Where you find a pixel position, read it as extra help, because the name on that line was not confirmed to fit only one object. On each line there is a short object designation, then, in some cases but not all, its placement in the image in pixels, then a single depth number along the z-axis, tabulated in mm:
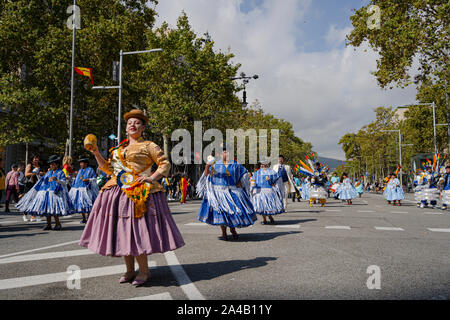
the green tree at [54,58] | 23828
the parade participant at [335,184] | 27000
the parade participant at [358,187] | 32950
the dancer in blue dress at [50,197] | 9641
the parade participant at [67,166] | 11241
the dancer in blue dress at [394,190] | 21453
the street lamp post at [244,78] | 26559
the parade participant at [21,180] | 17994
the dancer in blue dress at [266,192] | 10422
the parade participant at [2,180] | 11984
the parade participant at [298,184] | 23953
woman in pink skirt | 4184
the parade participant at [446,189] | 16781
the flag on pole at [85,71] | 21105
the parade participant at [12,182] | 16186
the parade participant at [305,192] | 23916
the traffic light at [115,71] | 20984
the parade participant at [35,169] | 11633
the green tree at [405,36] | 17922
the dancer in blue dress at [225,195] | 7586
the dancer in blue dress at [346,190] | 22078
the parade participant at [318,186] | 18109
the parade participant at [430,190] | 19234
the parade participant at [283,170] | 12237
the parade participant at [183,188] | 23391
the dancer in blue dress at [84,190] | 11294
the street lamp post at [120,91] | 21375
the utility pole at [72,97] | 20734
